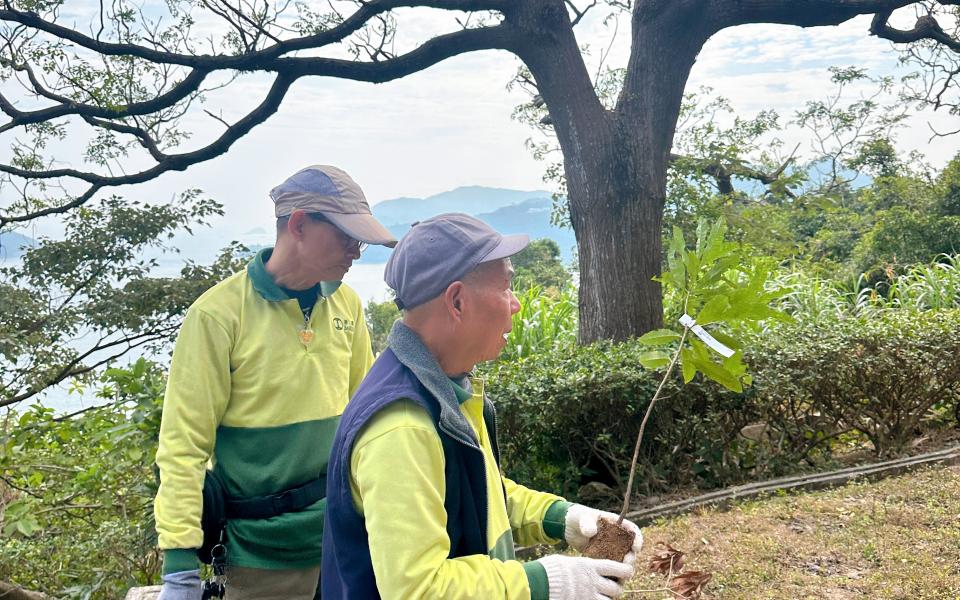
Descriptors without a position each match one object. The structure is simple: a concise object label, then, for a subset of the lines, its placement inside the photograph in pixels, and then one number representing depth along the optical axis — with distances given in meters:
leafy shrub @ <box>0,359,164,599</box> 3.83
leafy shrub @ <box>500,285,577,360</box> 8.30
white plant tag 1.92
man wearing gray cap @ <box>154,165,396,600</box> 2.27
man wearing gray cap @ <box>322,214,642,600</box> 1.42
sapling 1.93
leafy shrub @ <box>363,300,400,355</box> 13.03
